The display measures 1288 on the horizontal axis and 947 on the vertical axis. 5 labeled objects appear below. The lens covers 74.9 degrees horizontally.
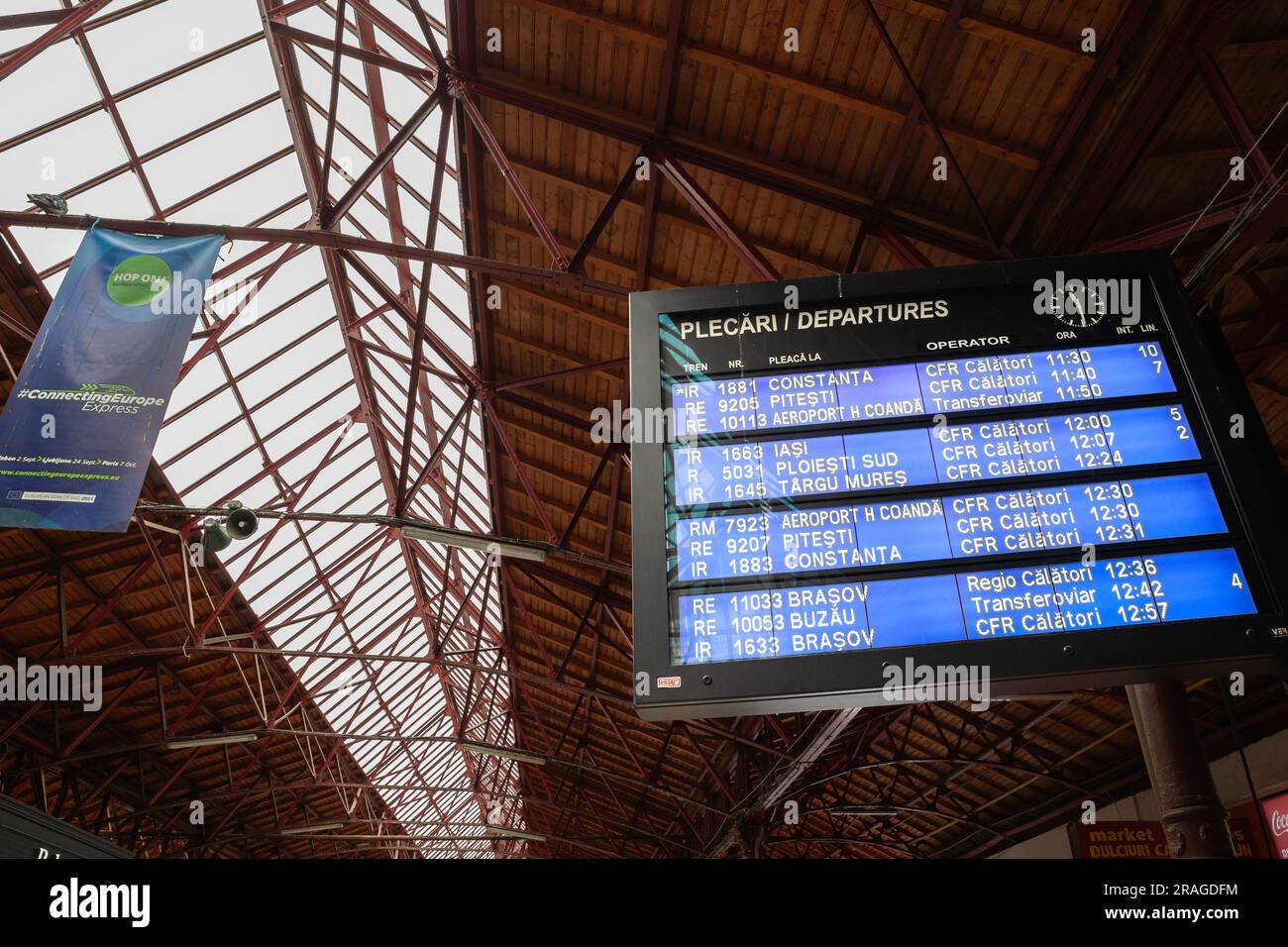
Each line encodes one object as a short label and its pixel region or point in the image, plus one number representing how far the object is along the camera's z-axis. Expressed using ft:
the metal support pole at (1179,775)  22.54
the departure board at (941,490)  14.17
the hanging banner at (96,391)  24.29
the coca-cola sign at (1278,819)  41.98
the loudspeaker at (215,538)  39.40
